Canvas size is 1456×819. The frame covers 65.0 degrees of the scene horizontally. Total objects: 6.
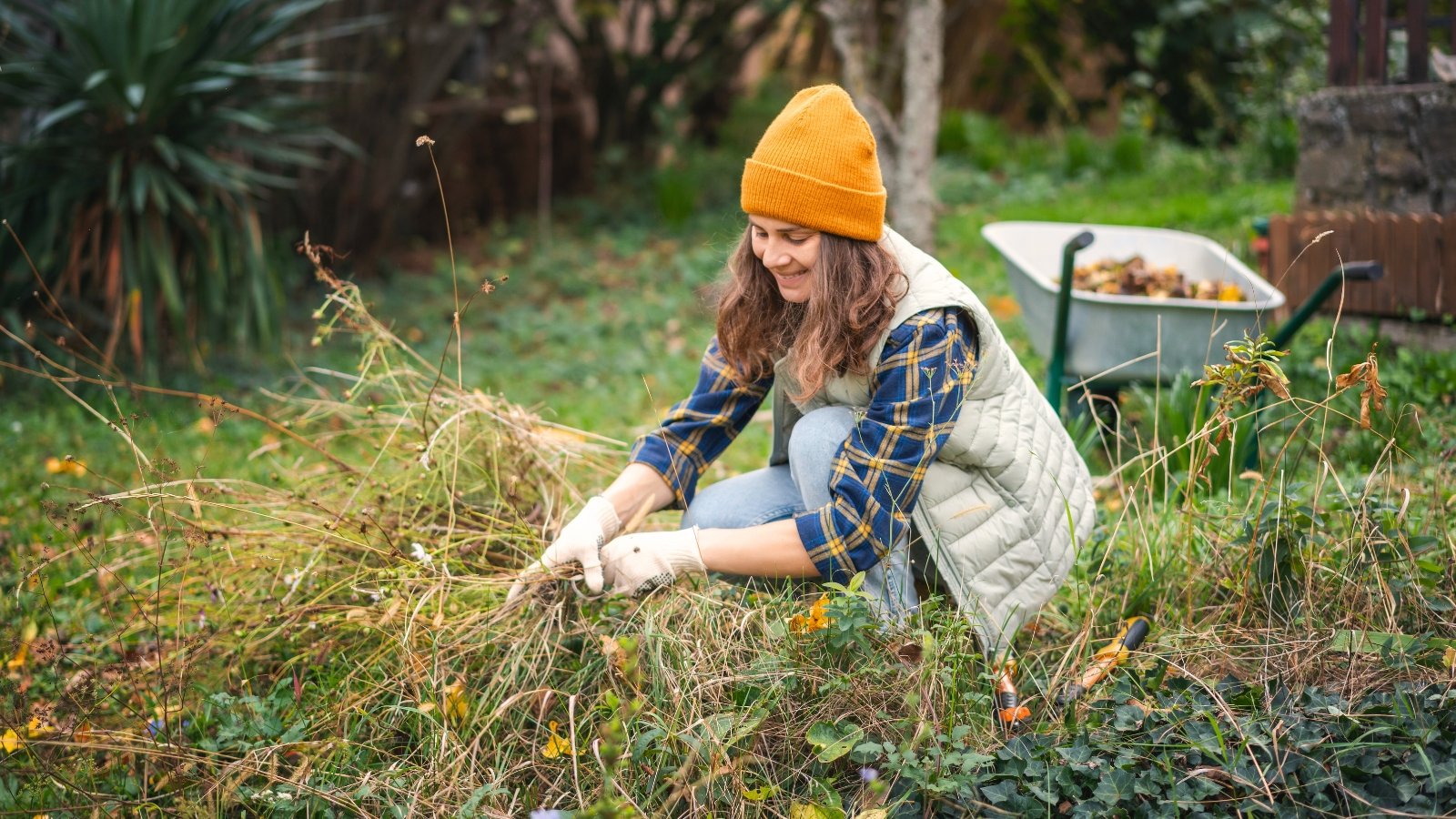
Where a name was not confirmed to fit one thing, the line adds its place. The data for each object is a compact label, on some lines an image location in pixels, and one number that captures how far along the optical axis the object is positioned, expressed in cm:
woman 202
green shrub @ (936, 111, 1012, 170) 821
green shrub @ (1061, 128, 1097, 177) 746
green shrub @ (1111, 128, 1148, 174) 728
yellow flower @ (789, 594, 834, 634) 193
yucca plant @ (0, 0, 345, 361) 433
